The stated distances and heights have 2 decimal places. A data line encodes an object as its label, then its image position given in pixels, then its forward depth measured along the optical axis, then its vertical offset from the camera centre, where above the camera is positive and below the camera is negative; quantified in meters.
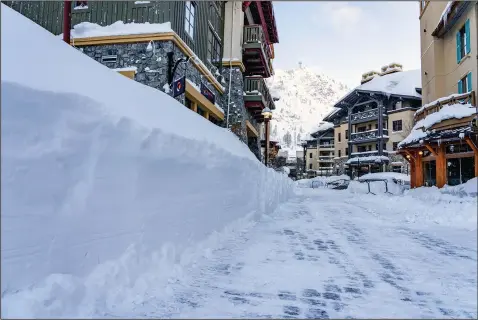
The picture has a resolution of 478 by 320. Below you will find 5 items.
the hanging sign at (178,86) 10.00 +2.69
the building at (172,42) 10.50 +4.73
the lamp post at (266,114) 17.98 +3.38
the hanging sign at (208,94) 13.40 +3.44
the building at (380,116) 36.28 +7.02
